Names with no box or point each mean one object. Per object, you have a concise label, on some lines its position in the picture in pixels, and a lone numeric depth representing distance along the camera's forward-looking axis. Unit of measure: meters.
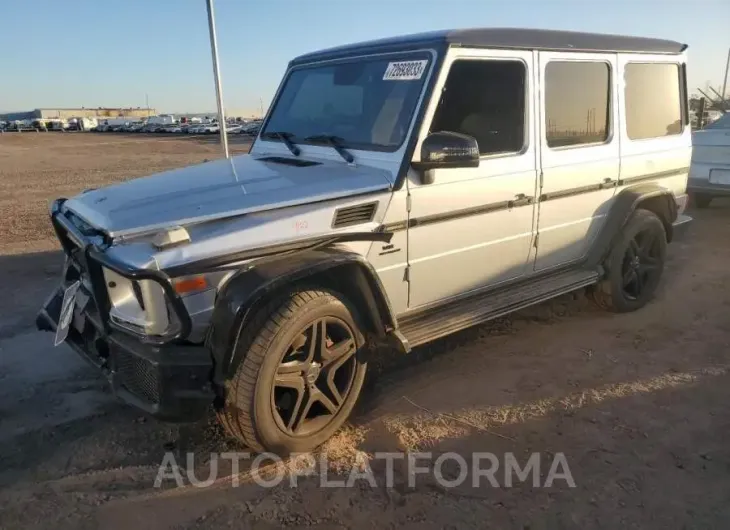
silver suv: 2.81
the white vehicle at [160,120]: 67.16
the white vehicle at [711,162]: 8.42
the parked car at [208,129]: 49.94
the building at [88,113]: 116.44
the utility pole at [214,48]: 7.03
